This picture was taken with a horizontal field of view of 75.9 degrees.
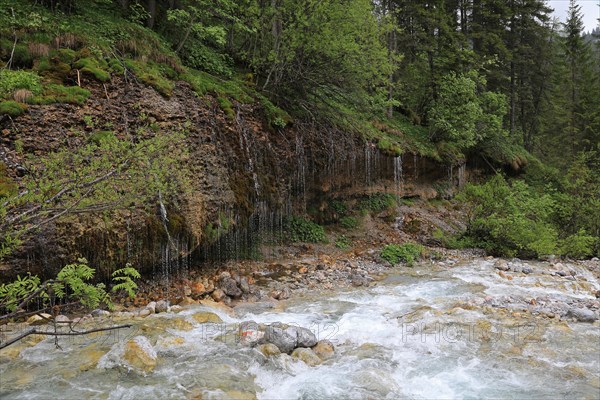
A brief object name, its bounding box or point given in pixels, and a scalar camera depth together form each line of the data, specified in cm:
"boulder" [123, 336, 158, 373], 527
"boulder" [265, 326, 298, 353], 584
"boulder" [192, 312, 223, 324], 724
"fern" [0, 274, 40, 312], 367
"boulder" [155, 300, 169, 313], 771
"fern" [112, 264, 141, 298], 425
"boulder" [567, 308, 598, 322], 702
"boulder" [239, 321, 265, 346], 609
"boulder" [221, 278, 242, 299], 912
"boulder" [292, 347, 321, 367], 559
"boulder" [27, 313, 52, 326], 648
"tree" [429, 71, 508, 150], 1909
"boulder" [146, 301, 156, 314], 762
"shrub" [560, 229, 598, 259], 1341
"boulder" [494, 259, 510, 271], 1180
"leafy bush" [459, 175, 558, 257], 1327
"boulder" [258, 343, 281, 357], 570
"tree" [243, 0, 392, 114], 1302
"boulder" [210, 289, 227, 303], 880
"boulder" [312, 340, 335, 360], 585
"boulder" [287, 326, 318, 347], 595
